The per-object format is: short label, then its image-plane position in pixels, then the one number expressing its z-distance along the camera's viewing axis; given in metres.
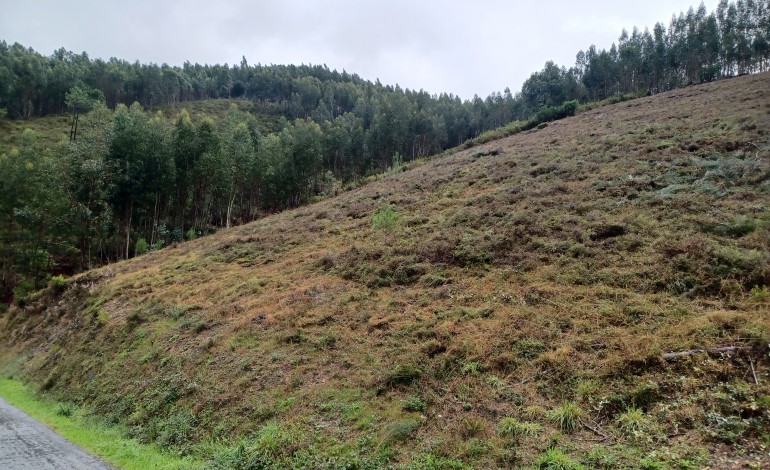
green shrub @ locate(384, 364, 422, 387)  9.95
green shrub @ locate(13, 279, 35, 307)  35.62
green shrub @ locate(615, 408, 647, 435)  6.84
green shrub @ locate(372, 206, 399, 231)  23.43
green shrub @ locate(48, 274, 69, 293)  28.41
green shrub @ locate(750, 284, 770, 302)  9.43
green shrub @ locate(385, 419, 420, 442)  8.12
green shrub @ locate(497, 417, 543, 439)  7.40
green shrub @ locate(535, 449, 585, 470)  6.39
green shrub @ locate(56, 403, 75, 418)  14.30
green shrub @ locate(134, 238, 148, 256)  38.62
